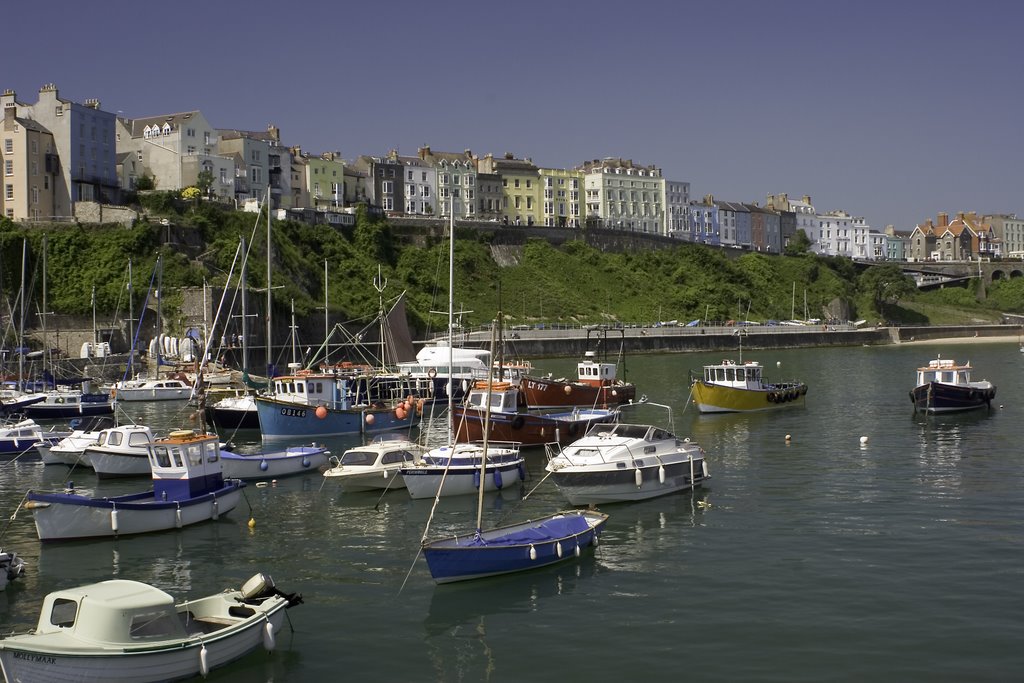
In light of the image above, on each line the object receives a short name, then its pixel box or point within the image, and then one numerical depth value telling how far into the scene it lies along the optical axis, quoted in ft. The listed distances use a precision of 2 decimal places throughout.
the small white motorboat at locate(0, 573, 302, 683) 52.13
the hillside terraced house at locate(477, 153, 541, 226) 514.27
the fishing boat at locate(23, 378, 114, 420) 176.76
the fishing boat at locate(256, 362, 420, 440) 148.05
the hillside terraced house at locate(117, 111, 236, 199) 357.41
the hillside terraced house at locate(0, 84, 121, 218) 303.27
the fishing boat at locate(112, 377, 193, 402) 209.51
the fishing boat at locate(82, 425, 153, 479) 116.88
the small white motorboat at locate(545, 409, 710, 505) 98.68
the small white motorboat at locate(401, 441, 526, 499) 103.04
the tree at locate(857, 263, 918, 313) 508.94
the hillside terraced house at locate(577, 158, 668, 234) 545.03
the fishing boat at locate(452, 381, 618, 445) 126.82
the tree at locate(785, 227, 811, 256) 562.25
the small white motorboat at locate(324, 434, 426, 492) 107.24
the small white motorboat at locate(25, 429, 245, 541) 85.87
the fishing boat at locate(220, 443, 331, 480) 115.55
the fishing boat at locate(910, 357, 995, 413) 172.65
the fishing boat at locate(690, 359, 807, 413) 181.78
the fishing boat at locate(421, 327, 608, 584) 71.77
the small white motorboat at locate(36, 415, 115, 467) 125.59
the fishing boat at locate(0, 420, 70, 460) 134.41
